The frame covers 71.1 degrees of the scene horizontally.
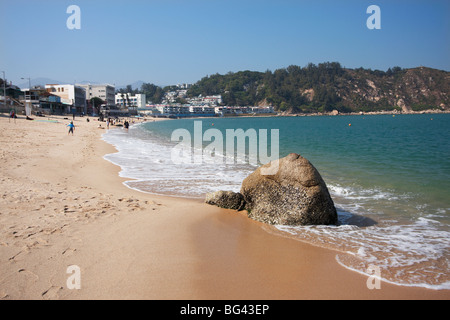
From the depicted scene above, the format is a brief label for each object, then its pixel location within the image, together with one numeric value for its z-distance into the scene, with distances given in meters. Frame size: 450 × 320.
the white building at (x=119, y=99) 188.26
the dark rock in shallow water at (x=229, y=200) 8.16
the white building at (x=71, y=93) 90.12
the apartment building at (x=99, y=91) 128.00
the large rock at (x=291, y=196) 7.00
